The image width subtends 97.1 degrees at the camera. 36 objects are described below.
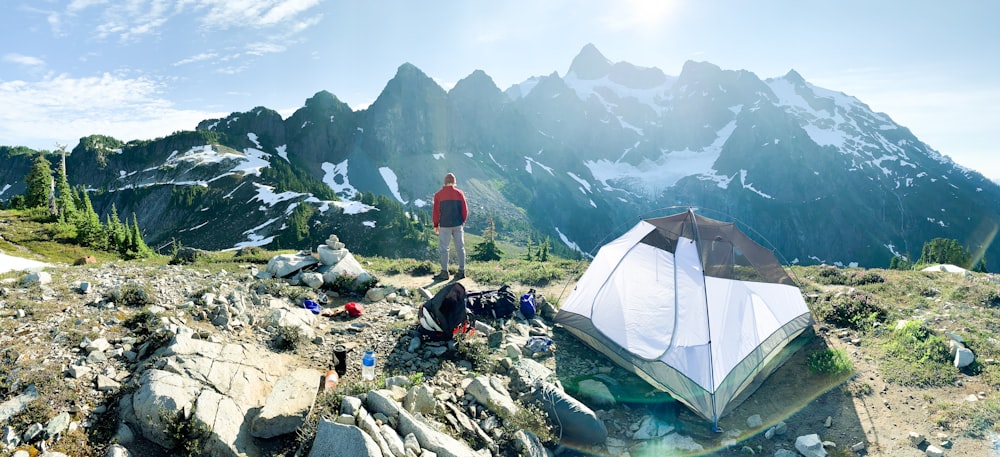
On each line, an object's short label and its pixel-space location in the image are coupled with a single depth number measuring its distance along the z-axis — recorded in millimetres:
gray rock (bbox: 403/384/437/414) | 7568
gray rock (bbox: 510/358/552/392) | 9156
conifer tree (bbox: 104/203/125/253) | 40938
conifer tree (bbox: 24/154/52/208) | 62219
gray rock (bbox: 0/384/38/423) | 5965
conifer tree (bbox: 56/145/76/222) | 53906
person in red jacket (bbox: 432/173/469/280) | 15484
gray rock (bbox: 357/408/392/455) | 6207
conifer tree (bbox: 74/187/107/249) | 40969
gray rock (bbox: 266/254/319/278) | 14422
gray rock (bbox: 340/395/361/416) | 6767
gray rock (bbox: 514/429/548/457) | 7539
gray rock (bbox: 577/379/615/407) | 9414
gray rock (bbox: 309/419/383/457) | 5949
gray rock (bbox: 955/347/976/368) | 9610
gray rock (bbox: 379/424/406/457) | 6305
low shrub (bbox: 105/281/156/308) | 9594
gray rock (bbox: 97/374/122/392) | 6743
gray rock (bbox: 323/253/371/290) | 14023
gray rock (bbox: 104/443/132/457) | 5751
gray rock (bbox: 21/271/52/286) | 10062
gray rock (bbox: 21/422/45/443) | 5766
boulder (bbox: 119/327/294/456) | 6312
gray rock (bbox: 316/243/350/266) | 15008
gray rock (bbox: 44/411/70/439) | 5895
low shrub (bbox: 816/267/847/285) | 17969
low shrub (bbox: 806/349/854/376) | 10008
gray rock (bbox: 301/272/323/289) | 13601
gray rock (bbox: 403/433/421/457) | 6402
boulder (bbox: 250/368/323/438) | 6707
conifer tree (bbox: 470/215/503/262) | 39044
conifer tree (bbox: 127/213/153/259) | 40750
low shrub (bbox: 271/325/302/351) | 9445
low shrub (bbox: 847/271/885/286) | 16891
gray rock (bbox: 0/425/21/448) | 5617
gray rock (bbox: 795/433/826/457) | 7781
